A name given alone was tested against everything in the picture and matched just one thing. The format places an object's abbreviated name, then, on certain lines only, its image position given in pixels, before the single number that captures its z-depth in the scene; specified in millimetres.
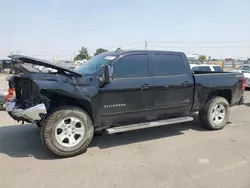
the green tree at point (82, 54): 67329
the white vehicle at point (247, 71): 11384
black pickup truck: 3360
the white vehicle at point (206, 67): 11351
